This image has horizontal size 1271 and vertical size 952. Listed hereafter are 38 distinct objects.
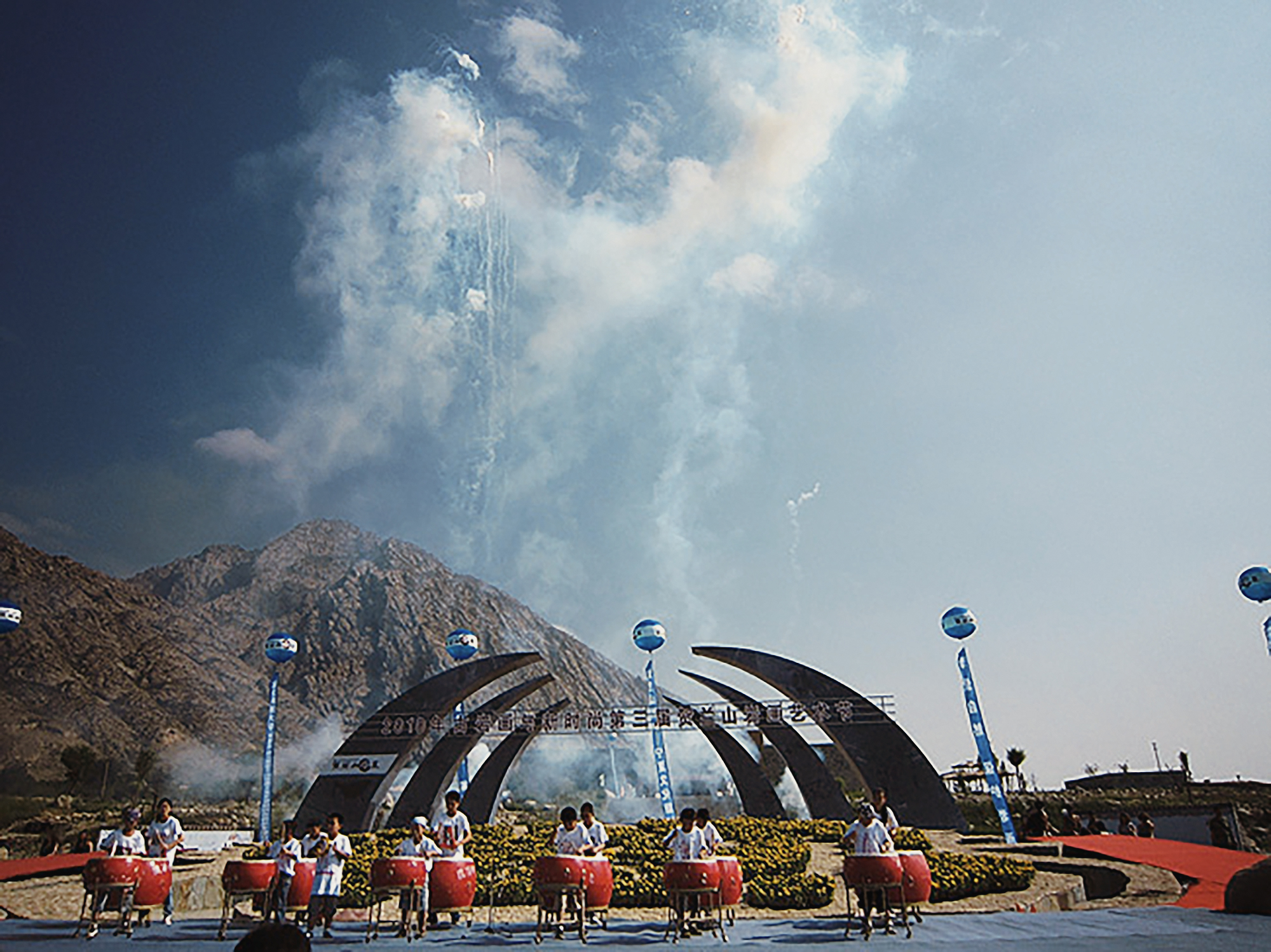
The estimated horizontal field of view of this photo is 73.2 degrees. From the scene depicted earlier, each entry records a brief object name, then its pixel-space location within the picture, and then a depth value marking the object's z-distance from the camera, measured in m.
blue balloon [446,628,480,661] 20.42
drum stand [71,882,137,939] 9.01
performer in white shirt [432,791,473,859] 9.51
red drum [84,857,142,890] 9.00
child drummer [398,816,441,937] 9.26
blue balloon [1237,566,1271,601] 16.73
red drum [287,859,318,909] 9.49
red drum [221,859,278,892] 9.36
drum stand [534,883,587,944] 8.65
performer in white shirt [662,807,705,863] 9.02
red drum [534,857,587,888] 8.80
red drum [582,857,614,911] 8.90
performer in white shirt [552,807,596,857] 9.30
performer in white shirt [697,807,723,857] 9.14
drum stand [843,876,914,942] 8.45
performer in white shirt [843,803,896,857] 8.70
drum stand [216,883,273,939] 9.20
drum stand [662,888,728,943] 8.76
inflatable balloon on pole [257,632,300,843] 18.77
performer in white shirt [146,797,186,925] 9.85
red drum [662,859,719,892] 8.69
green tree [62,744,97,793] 44.25
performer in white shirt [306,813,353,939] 9.15
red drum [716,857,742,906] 9.26
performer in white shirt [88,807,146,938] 9.41
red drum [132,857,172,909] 9.41
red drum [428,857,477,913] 9.18
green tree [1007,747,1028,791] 50.38
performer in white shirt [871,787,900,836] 9.08
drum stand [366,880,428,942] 9.03
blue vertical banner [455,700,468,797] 21.61
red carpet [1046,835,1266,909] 11.32
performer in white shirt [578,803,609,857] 9.57
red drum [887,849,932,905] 8.97
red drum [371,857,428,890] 9.03
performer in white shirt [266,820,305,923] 9.38
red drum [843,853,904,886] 8.52
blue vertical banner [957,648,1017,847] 16.70
